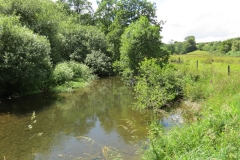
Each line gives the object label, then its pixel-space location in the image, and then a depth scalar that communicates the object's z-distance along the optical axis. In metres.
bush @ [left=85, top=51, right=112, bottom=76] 28.75
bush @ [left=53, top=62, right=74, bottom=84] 20.70
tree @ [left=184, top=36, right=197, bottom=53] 90.38
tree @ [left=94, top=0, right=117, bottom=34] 42.00
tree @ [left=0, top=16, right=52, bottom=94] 15.40
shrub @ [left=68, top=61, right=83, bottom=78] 24.64
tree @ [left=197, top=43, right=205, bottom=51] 105.36
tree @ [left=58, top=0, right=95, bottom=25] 47.40
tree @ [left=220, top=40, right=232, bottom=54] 78.53
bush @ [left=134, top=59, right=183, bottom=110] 11.65
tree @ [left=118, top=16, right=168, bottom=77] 19.00
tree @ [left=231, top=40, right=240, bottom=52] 69.56
